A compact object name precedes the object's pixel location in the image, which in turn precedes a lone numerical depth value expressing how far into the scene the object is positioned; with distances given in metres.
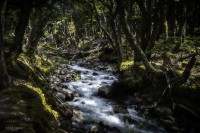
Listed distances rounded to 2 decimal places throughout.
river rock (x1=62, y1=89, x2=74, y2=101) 13.42
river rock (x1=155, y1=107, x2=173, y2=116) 11.47
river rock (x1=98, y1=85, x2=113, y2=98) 14.74
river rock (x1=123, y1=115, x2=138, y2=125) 11.34
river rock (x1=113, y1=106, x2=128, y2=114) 12.37
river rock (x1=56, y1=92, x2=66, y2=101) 12.95
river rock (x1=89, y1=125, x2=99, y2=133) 9.47
